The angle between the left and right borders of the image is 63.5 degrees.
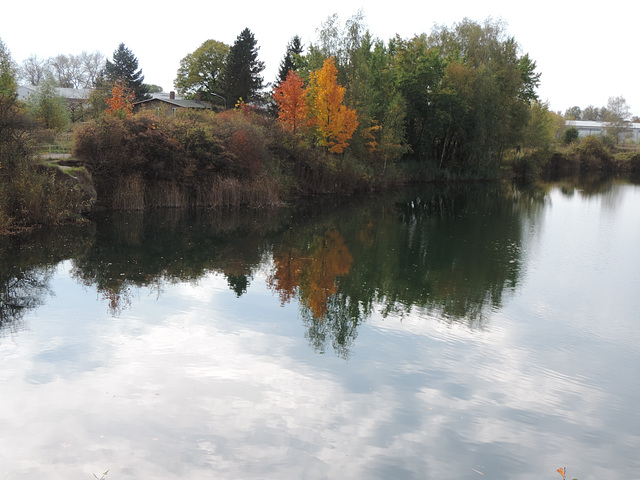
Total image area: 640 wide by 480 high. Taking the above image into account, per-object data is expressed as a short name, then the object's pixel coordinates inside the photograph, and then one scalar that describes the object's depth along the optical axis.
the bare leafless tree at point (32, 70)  83.19
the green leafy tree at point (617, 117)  89.88
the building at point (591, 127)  123.91
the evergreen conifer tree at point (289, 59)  55.00
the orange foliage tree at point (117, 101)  34.33
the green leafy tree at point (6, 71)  28.83
